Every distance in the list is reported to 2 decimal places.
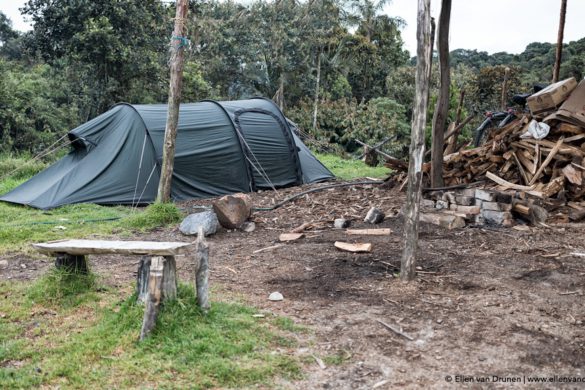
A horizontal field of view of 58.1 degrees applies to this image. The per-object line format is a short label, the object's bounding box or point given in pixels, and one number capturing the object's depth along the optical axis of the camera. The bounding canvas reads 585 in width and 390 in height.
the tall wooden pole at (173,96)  8.10
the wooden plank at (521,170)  7.94
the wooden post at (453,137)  9.23
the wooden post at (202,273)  3.79
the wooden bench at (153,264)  3.53
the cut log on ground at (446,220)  6.82
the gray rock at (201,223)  7.06
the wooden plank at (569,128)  7.89
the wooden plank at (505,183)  7.58
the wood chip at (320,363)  3.16
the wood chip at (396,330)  3.57
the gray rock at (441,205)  7.44
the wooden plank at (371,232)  6.55
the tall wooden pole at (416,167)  4.70
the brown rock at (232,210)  7.28
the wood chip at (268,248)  6.19
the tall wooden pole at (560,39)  10.68
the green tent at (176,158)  9.49
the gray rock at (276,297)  4.38
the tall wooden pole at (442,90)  7.33
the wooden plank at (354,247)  5.73
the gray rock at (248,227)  7.39
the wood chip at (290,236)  6.59
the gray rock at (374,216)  7.21
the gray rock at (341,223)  7.16
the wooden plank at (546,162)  7.80
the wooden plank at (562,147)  7.66
